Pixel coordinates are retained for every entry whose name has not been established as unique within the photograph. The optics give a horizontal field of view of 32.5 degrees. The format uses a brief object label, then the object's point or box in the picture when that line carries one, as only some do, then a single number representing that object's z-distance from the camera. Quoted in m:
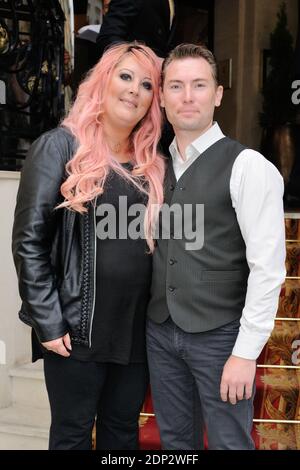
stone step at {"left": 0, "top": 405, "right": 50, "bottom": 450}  2.36
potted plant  5.40
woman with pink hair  1.41
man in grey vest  1.31
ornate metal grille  2.73
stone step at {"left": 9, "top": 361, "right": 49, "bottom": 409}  2.54
